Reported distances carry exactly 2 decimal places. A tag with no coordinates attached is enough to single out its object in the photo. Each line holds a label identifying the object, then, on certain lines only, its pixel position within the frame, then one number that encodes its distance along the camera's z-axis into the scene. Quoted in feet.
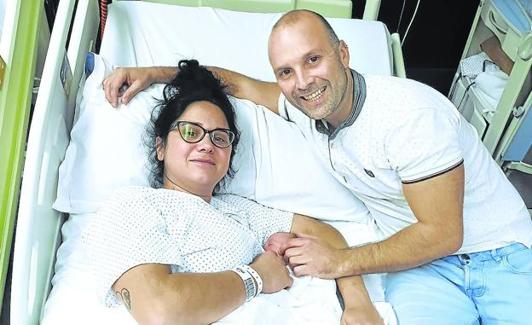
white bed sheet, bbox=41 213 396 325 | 4.36
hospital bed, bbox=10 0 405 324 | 4.17
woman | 4.17
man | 4.57
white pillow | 5.27
